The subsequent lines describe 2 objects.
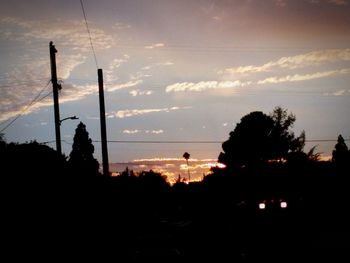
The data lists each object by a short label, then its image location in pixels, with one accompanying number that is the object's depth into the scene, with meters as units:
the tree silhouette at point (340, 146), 98.90
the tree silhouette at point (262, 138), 78.44
